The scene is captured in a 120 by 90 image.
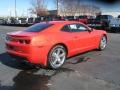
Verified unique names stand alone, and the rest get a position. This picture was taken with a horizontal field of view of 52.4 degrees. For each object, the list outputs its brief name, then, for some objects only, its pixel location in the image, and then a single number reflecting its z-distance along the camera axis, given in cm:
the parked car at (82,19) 1500
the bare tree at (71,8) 2888
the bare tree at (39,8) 3292
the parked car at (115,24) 1023
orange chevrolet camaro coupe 344
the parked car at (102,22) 1135
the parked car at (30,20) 2089
